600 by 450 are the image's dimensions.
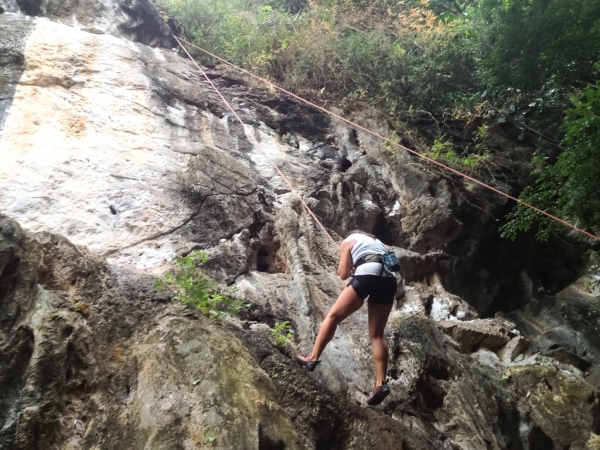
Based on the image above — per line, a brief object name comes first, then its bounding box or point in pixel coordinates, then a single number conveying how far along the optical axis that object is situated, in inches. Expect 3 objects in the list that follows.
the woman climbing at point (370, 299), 159.9
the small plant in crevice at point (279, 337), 174.1
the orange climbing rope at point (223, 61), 375.4
